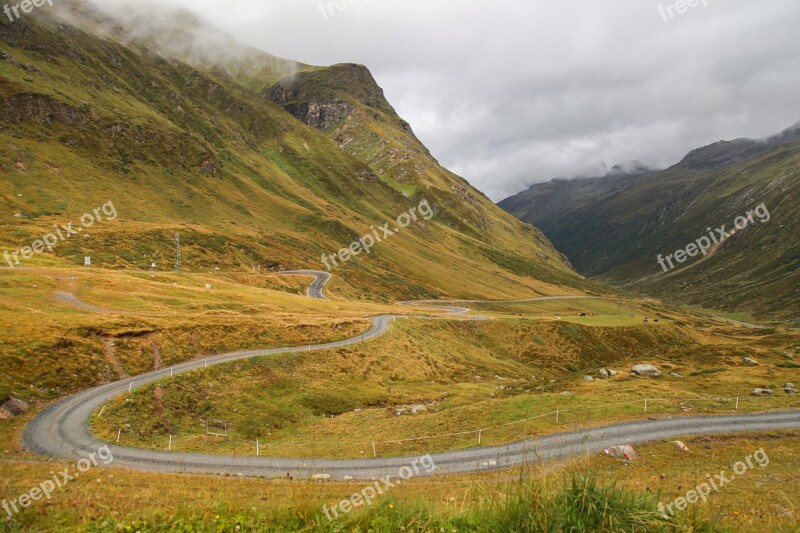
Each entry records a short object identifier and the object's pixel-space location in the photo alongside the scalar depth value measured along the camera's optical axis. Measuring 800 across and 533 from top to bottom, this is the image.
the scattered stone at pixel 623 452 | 25.97
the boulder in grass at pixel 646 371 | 56.19
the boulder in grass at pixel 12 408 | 30.28
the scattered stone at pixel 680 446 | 27.81
